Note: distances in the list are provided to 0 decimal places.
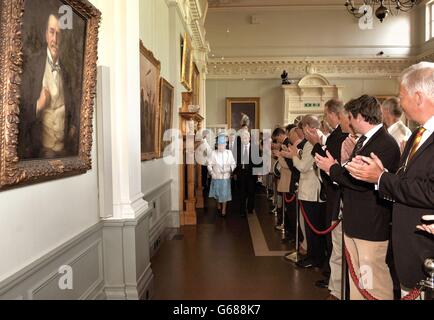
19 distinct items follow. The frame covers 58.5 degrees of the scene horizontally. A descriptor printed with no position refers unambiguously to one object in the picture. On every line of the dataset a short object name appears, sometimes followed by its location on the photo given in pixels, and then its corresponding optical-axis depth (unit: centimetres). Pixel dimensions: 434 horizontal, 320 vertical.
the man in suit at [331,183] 435
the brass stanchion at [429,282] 222
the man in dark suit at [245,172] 991
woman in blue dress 966
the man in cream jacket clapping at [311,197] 545
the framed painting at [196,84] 1259
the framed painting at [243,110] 1797
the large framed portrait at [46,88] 212
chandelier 882
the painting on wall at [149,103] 595
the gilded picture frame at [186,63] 930
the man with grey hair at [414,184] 246
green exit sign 1725
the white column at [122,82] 397
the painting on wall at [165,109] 736
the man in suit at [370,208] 341
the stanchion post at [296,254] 605
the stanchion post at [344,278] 379
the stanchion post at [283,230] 771
